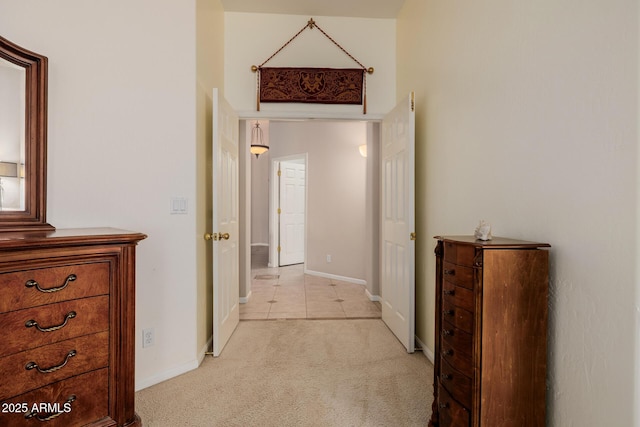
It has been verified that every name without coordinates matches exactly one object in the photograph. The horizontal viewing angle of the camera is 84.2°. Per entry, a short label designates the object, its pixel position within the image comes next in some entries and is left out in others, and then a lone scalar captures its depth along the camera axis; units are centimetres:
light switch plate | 235
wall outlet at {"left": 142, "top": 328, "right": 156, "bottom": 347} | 224
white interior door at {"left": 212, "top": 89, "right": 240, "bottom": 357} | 260
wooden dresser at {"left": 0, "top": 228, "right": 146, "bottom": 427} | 136
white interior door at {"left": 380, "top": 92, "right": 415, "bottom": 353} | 273
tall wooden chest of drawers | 136
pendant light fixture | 682
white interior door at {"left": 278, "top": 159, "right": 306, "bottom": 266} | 688
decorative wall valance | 335
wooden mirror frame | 186
